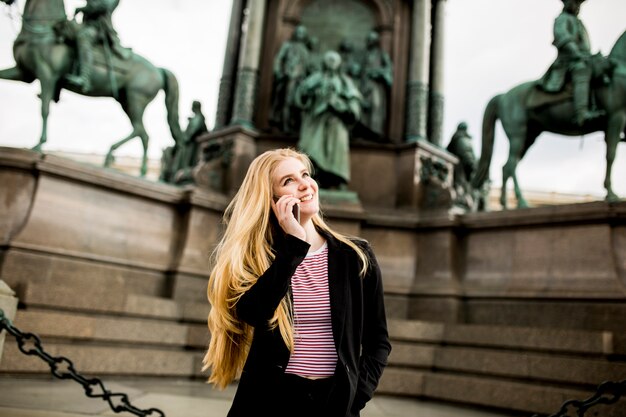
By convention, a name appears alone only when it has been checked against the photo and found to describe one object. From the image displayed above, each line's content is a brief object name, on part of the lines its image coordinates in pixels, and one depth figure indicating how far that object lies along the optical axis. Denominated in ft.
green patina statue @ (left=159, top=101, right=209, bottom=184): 36.22
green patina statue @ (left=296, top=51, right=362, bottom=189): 29.09
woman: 5.30
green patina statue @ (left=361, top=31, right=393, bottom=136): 33.55
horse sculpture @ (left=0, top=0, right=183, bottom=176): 27.50
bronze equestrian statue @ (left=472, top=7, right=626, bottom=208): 26.91
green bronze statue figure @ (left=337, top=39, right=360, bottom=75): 35.49
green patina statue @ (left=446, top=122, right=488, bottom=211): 34.71
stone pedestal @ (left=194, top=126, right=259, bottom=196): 29.99
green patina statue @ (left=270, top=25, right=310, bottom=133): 33.12
